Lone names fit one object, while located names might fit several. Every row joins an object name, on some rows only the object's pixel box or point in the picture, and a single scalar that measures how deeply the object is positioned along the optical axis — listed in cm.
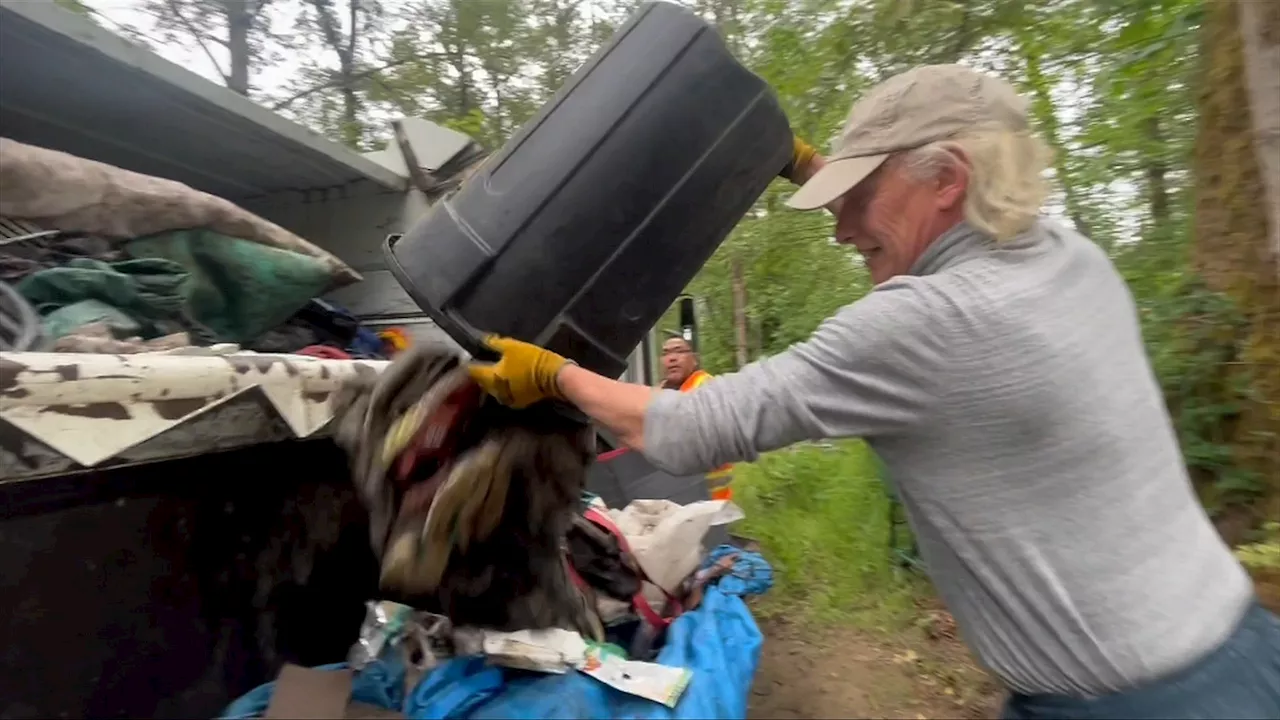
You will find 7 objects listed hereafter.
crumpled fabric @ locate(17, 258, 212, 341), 159
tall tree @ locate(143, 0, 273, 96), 837
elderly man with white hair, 108
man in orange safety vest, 480
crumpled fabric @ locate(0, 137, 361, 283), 170
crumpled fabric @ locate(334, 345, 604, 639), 139
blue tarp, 171
